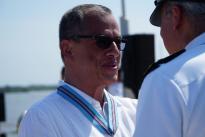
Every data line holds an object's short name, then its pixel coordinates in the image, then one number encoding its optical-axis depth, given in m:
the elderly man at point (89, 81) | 3.95
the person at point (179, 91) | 2.74
